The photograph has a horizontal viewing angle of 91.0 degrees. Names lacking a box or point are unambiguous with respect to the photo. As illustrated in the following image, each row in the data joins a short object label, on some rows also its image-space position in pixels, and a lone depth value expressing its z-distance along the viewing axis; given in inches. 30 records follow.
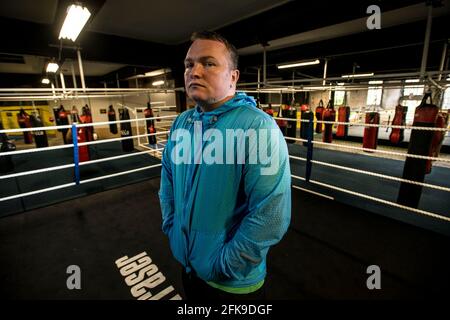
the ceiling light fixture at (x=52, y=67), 197.7
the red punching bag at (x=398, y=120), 174.8
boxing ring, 74.4
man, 33.9
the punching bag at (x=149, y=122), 259.0
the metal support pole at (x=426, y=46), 83.6
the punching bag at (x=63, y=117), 266.5
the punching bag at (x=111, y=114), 295.3
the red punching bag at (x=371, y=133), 180.1
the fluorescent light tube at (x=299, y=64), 240.2
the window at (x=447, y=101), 436.1
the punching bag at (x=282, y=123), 274.9
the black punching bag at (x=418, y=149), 108.5
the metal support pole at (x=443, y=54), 124.5
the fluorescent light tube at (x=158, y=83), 405.2
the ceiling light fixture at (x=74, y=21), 90.6
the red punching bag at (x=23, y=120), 291.6
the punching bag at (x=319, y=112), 265.5
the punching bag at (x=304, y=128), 281.6
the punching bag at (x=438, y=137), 135.1
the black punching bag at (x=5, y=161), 208.2
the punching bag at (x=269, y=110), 263.2
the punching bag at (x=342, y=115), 237.0
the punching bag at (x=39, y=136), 261.4
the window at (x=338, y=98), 583.0
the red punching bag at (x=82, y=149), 201.2
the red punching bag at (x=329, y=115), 234.8
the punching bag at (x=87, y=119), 240.1
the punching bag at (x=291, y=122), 267.9
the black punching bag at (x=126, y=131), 262.7
